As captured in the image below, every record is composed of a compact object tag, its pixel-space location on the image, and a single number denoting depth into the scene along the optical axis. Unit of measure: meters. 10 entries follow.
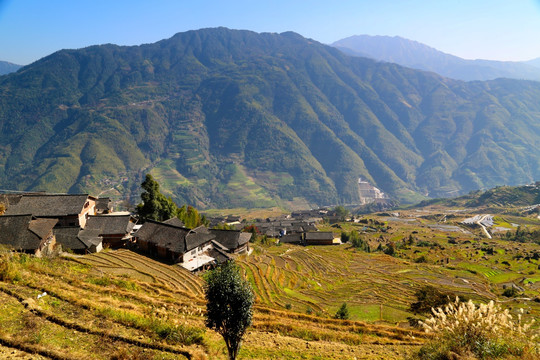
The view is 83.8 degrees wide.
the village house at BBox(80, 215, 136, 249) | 51.44
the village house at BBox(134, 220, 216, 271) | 48.66
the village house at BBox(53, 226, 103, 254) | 43.31
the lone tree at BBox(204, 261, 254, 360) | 15.00
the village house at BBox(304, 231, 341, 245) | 119.81
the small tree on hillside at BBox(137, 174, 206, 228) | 63.66
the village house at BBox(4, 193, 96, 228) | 47.88
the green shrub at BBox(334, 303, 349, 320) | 36.97
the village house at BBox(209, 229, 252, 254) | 67.50
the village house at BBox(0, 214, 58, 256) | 35.75
